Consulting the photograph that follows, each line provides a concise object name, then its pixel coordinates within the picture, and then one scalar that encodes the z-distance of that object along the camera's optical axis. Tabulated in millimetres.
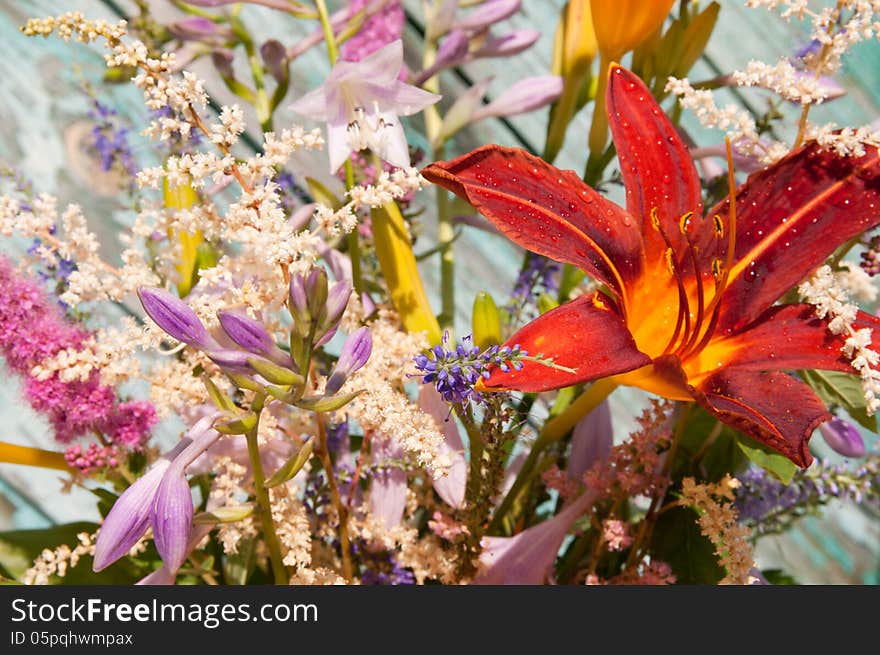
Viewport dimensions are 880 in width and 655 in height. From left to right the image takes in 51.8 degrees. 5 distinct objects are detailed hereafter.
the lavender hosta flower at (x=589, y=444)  537
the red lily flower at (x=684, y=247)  398
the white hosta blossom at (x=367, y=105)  466
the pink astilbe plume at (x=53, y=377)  423
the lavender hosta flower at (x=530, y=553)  481
